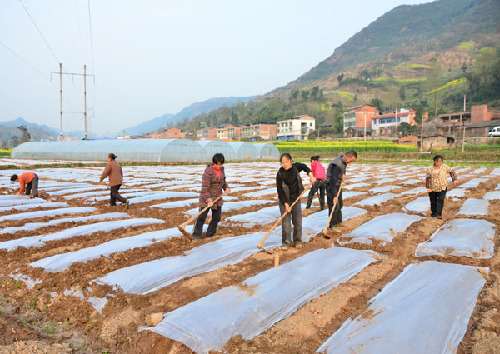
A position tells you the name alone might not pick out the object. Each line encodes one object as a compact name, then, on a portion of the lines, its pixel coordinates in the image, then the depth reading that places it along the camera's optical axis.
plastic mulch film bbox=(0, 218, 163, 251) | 6.06
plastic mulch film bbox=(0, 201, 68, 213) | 9.14
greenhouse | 30.35
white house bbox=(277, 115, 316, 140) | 85.44
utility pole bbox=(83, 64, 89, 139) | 43.59
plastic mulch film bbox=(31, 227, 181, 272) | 5.09
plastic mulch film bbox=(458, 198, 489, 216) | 8.68
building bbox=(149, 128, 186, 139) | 107.11
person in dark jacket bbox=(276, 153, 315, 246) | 5.78
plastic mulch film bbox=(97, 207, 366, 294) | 4.47
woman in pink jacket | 9.09
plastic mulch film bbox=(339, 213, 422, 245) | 6.45
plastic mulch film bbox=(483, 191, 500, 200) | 11.09
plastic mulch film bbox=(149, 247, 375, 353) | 3.33
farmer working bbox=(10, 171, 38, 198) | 10.76
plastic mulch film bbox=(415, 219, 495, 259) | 5.60
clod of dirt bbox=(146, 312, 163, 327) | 3.54
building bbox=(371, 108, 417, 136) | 71.06
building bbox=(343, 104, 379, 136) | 81.66
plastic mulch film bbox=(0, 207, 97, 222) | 8.07
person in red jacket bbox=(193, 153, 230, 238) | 6.44
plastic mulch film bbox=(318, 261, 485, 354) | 3.11
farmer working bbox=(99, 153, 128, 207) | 9.43
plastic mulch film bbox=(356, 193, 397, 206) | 10.28
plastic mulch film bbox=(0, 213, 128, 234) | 7.03
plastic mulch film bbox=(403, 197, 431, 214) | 9.01
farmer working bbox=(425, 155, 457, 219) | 7.97
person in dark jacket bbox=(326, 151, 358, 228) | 7.28
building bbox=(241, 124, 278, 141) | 91.38
